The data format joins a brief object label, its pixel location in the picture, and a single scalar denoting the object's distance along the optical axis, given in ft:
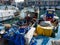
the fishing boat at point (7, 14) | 24.69
